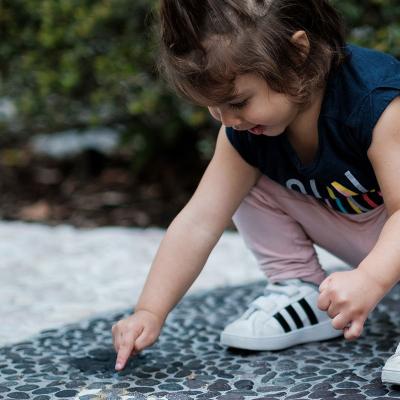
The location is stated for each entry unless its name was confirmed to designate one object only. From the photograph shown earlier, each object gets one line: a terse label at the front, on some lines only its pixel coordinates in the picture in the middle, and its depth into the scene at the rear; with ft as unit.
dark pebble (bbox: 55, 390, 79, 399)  4.57
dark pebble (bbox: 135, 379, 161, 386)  4.67
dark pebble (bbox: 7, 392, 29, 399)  4.57
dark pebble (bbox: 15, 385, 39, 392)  4.64
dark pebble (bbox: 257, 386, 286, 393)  4.58
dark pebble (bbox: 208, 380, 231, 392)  4.61
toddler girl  4.47
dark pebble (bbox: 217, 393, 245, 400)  4.51
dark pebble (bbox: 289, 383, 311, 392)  4.57
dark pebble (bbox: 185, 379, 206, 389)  4.65
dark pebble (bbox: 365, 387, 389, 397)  4.47
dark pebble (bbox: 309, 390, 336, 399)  4.47
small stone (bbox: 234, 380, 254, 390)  4.63
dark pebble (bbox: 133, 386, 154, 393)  4.59
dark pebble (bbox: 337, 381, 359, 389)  4.56
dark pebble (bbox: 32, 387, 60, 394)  4.62
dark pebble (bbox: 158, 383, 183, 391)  4.63
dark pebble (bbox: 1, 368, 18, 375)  4.82
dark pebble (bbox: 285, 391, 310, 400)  4.49
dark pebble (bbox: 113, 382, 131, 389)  4.64
